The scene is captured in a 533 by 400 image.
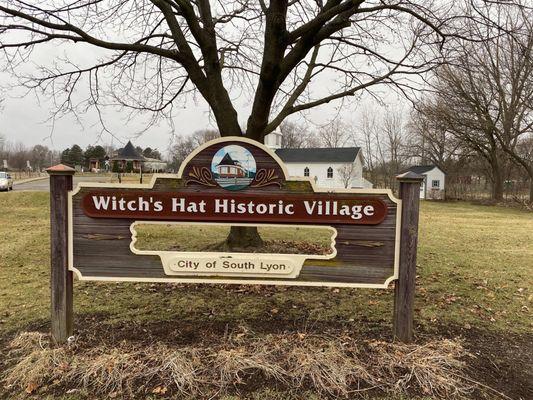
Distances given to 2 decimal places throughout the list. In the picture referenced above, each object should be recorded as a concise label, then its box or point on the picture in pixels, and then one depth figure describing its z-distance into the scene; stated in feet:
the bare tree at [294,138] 222.69
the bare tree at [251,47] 18.72
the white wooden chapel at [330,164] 142.20
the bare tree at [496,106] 86.79
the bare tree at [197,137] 229.41
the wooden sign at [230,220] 11.76
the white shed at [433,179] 131.34
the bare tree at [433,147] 114.42
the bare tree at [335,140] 174.40
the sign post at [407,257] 11.67
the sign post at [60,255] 11.67
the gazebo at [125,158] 179.05
